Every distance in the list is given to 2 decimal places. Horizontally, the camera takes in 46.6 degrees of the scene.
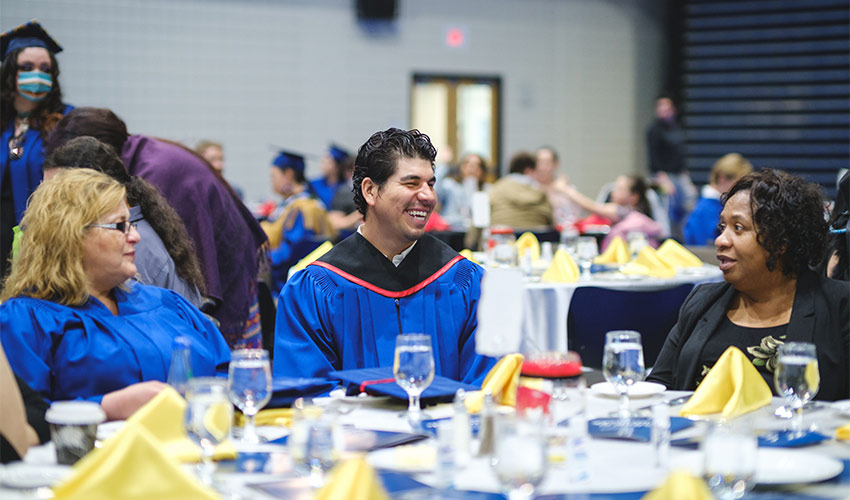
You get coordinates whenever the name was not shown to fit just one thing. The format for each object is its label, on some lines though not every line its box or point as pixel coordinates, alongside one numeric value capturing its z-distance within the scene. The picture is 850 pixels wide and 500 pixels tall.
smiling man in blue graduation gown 2.77
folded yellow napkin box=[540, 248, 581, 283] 4.80
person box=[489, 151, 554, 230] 8.41
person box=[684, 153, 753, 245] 7.51
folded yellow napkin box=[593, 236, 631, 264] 5.79
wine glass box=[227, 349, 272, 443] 1.81
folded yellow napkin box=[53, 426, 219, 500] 1.42
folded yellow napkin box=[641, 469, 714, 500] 1.35
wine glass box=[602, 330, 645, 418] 2.06
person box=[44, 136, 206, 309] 3.28
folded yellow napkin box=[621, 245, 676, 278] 5.14
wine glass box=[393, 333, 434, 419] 1.98
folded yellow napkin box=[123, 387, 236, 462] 1.79
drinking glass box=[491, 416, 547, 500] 1.40
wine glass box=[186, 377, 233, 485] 1.62
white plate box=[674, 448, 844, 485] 1.62
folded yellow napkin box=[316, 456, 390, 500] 1.37
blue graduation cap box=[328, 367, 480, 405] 2.18
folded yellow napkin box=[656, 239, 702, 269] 5.43
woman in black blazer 2.69
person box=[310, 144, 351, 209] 11.18
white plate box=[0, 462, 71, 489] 1.59
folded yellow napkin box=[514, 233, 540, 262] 5.69
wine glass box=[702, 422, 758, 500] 1.44
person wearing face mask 4.46
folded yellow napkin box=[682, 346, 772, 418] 2.13
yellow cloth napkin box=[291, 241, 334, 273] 4.50
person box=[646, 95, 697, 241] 12.18
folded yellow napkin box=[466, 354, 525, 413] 2.13
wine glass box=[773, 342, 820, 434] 1.99
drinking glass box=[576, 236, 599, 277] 5.29
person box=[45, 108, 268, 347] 3.88
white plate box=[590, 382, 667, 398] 2.30
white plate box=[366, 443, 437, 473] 1.70
